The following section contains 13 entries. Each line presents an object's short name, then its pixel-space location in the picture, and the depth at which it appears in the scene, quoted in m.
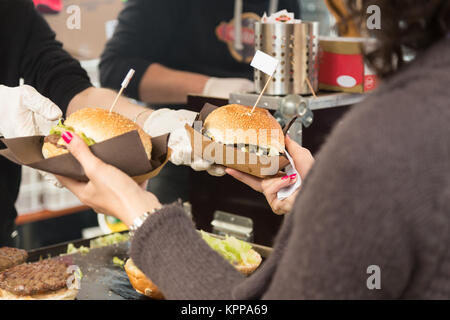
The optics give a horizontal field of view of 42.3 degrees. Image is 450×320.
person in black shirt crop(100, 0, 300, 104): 3.34
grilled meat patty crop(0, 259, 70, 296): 1.71
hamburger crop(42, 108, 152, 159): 1.49
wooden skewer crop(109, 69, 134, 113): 1.51
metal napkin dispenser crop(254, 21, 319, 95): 2.13
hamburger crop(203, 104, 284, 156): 1.82
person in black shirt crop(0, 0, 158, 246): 2.07
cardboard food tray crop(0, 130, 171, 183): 1.37
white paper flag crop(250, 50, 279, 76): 1.79
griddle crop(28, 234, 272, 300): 1.81
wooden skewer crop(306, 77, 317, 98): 2.21
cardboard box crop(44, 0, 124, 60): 3.19
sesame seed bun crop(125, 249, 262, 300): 1.79
